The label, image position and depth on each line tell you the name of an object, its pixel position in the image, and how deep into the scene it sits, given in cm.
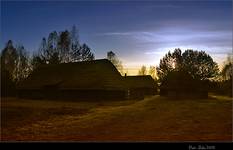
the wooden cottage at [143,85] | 3309
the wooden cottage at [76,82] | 2460
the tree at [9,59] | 2865
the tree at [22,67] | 3199
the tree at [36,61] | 3457
